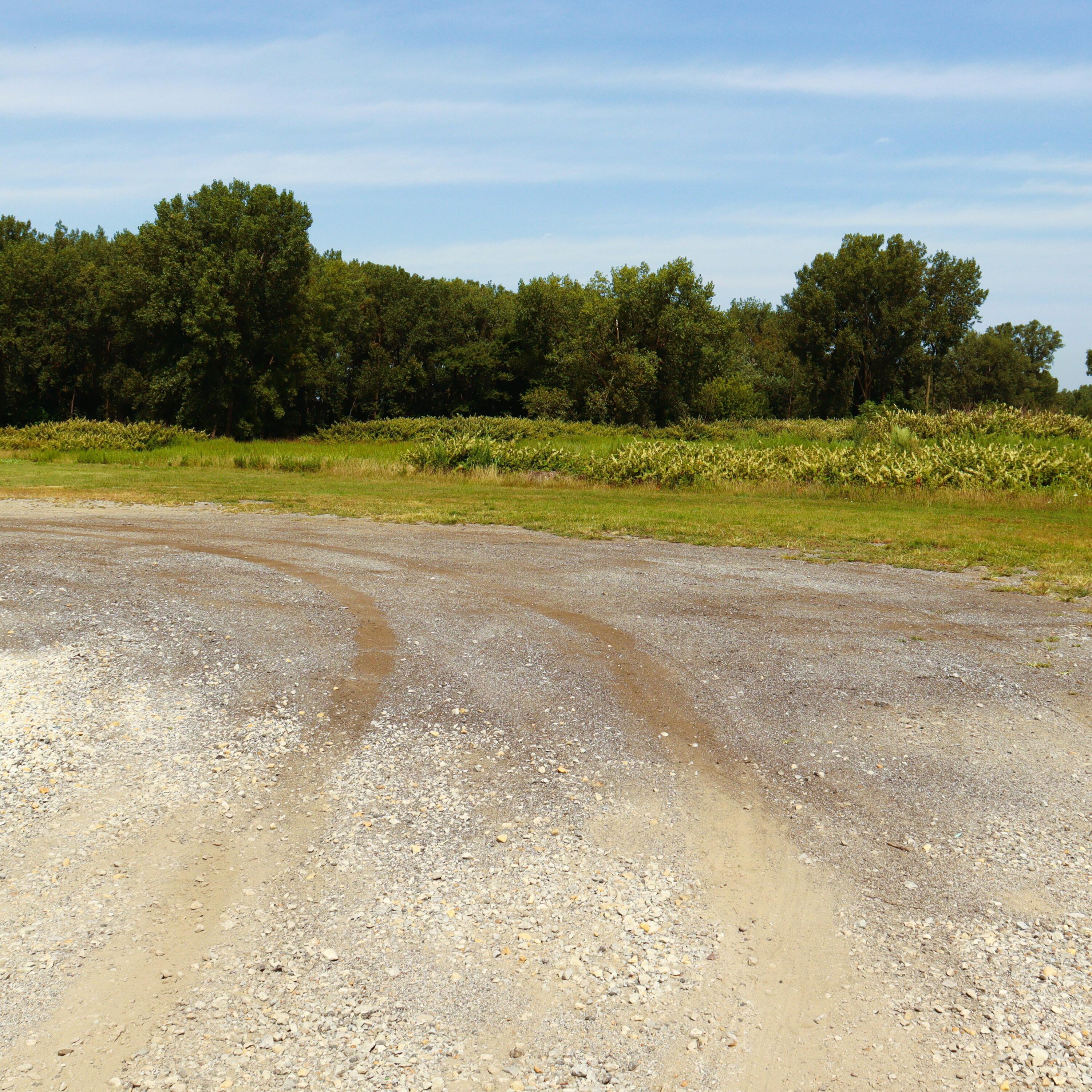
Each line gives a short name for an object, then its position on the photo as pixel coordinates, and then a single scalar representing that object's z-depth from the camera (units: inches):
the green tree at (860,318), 2524.6
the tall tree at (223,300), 1756.9
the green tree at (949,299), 2539.4
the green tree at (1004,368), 2827.3
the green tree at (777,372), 2682.1
